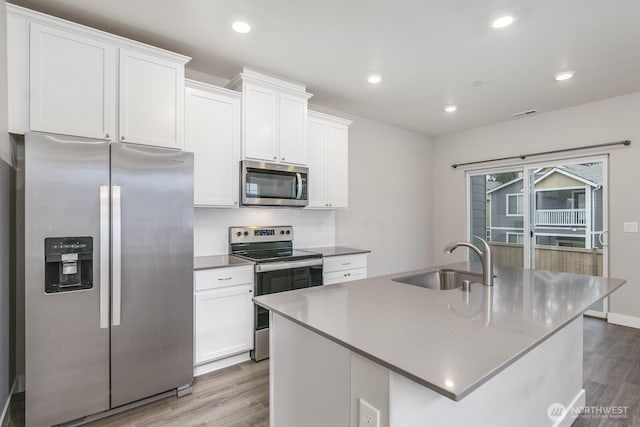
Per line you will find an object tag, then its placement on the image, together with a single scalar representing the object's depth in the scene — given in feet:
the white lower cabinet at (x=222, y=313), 8.41
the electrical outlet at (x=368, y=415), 3.30
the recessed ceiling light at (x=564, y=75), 10.29
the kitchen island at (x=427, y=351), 3.23
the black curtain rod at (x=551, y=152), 12.32
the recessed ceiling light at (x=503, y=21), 7.33
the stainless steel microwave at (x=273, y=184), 9.87
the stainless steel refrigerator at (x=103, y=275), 6.07
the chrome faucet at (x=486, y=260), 6.21
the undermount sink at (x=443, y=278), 7.53
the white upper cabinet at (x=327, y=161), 11.78
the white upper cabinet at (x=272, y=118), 9.93
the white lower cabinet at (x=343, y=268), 11.17
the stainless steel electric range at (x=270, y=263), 9.37
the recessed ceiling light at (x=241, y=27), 7.60
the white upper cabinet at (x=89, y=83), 6.52
